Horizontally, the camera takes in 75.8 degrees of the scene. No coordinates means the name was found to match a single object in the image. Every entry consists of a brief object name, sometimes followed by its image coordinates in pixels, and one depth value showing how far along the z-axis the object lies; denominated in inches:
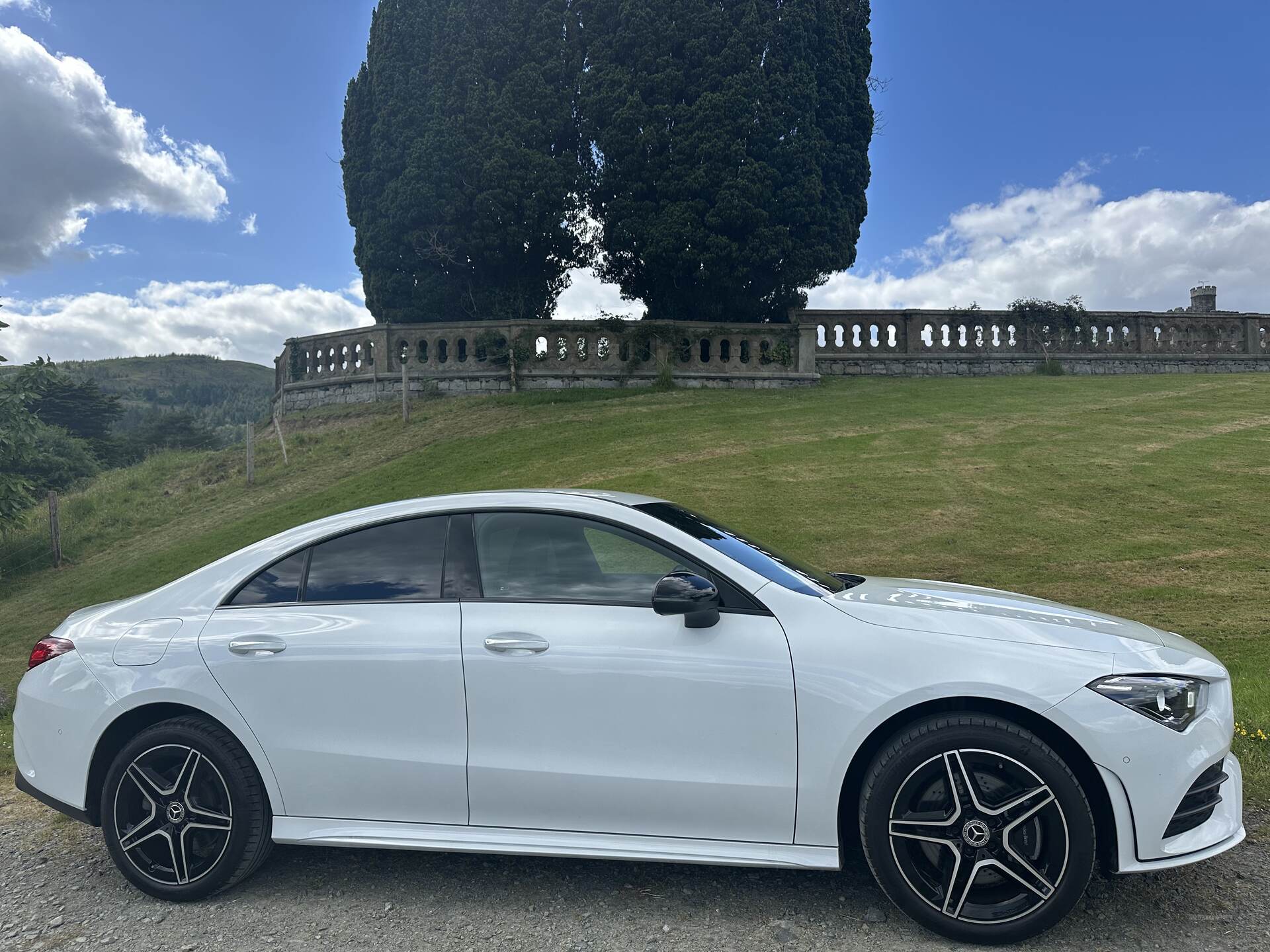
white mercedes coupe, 108.1
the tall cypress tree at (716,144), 831.7
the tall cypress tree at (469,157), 863.1
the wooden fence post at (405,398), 721.6
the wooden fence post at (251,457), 669.9
